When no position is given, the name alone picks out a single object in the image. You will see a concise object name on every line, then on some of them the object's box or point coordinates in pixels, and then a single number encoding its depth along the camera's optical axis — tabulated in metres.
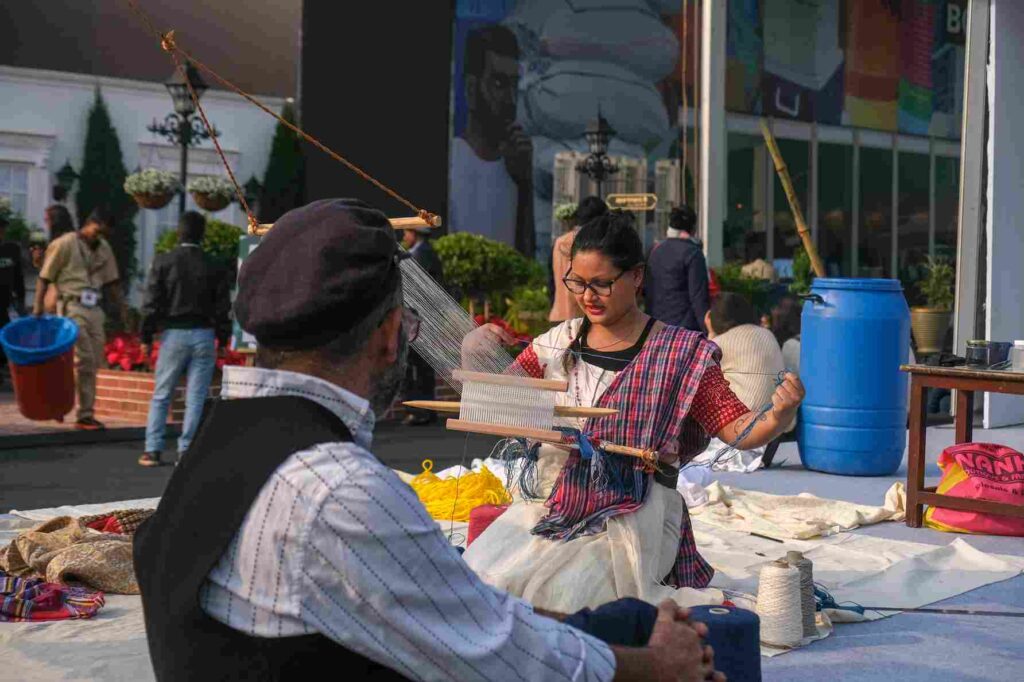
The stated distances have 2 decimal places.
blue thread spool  2.79
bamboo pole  8.88
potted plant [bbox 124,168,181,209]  12.94
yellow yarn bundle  6.02
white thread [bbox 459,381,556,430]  3.56
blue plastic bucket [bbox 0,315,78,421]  8.93
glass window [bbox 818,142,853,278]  23.09
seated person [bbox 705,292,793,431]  7.34
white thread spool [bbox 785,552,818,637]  4.01
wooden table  5.50
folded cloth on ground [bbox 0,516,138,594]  4.64
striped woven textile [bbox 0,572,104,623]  4.29
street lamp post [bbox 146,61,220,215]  12.84
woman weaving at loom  3.84
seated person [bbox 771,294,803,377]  9.60
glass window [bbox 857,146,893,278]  23.64
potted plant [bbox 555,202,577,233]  14.53
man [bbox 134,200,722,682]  1.49
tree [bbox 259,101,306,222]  18.47
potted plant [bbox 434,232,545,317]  13.16
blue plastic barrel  7.40
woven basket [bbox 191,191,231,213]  13.38
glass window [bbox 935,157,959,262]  24.58
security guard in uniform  9.32
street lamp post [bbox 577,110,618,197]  14.35
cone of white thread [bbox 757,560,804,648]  3.91
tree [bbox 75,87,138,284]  17.86
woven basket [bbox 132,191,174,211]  13.09
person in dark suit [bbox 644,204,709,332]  8.40
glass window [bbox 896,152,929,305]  24.11
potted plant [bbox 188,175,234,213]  13.33
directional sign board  9.86
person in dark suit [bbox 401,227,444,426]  9.95
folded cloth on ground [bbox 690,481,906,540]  5.80
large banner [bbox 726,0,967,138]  21.73
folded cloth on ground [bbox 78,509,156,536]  5.31
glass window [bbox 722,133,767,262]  22.02
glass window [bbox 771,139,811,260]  22.27
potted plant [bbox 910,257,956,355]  14.63
